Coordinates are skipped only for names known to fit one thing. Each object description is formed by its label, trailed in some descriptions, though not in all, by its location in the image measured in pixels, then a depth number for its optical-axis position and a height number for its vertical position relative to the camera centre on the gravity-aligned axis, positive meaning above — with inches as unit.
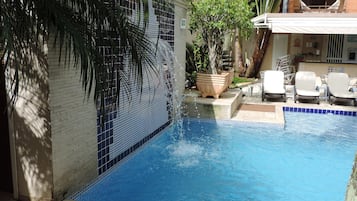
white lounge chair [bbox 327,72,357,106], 685.3 -49.6
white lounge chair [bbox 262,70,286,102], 695.7 -50.0
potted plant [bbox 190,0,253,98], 585.0 +57.0
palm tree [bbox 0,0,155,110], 138.7 +14.0
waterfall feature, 346.6 -62.9
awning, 764.1 +79.4
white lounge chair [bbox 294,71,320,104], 689.6 -48.3
